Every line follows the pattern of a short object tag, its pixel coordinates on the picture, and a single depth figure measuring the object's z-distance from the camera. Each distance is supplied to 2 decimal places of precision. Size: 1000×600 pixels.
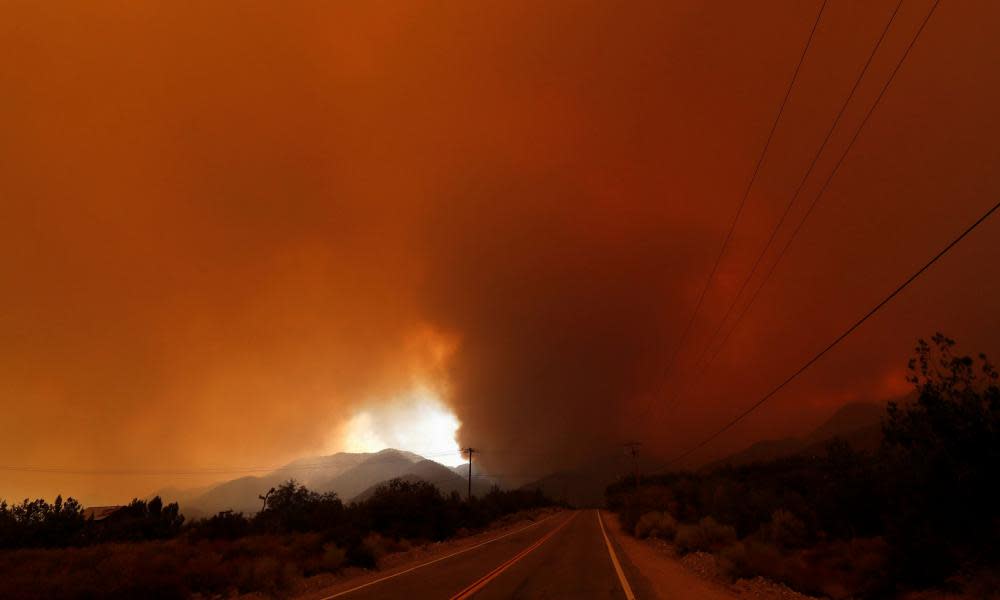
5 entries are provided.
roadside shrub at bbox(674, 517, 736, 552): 20.56
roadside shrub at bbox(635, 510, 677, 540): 28.83
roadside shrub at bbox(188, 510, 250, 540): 29.66
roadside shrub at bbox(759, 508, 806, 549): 19.67
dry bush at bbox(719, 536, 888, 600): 11.65
